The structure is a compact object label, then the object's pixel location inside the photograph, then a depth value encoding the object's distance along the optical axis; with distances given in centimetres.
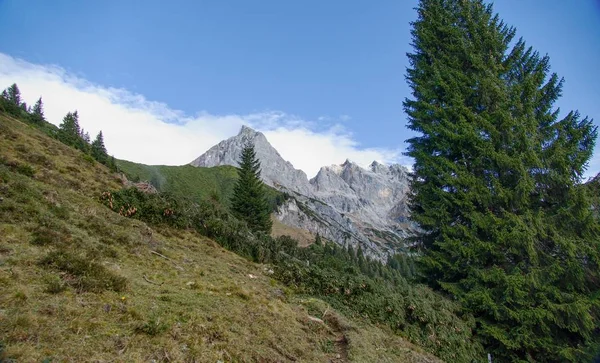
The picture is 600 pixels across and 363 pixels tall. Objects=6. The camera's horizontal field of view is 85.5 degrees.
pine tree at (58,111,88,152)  2656
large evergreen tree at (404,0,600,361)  1272
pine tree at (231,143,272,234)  5322
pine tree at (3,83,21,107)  9682
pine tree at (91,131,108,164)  2694
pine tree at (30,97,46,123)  10444
